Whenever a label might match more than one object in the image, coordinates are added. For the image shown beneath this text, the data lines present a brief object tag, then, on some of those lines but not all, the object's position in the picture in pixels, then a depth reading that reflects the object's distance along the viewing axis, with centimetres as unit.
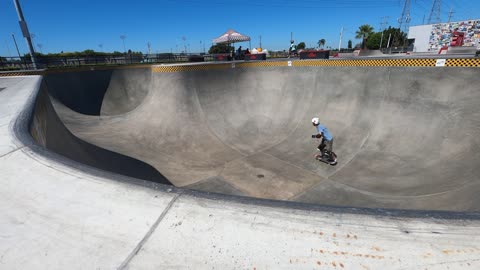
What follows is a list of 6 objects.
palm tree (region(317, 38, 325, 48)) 12496
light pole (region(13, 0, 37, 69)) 1376
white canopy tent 2422
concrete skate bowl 558
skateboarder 697
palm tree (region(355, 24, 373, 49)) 8275
